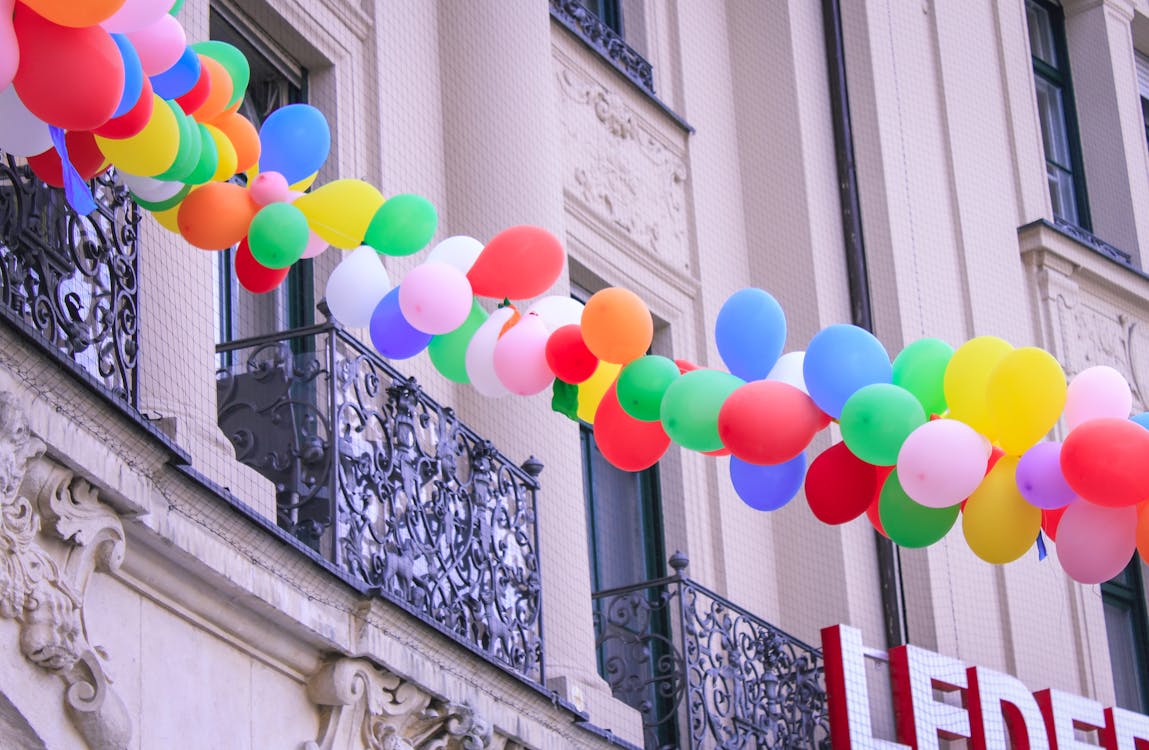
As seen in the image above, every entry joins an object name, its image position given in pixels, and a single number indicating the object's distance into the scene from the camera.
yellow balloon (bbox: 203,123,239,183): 6.73
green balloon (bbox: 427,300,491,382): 7.18
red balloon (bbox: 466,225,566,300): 7.02
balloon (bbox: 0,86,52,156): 5.69
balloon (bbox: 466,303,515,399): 7.02
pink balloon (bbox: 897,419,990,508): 6.10
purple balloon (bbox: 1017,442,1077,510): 6.10
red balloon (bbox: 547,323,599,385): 6.88
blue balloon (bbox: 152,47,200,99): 6.29
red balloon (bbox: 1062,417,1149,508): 5.93
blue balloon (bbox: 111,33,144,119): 5.73
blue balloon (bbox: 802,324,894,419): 6.33
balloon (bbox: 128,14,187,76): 5.95
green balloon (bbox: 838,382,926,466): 6.21
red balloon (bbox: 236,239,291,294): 7.01
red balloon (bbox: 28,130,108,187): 6.06
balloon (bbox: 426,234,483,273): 7.13
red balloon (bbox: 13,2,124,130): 5.43
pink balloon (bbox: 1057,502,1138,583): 6.11
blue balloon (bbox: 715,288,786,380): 6.64
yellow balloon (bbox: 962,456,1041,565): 6.20
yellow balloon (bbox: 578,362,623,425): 6.96
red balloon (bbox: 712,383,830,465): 6.30
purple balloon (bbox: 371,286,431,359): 7.09
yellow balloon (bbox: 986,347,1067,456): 6.18
